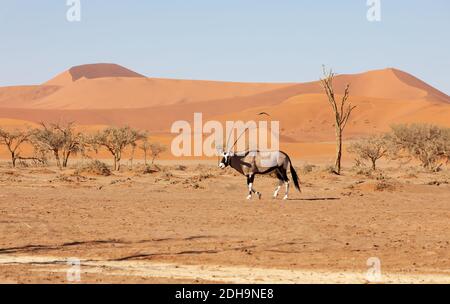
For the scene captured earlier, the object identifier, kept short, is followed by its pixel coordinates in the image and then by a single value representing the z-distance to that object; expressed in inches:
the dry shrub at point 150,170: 1604.2
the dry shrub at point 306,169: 1557.3
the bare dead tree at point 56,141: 1967.3
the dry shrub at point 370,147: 1980.8
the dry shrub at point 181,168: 2057.7
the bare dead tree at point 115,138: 1962.8
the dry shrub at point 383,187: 1124.5
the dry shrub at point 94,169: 1513.3
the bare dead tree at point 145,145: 2294.5
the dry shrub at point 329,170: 1483.1
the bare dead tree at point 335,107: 1569.9
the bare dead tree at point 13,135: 2096.0
